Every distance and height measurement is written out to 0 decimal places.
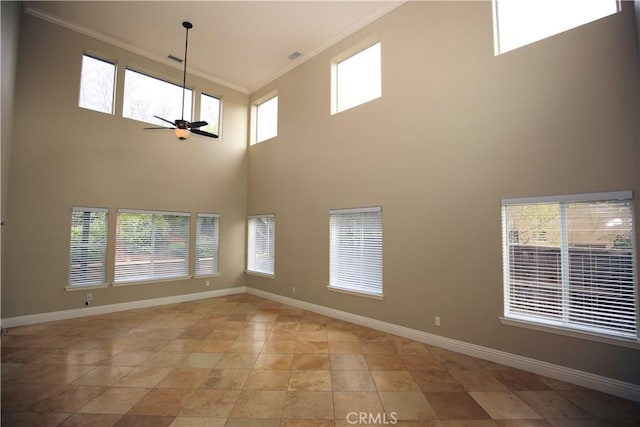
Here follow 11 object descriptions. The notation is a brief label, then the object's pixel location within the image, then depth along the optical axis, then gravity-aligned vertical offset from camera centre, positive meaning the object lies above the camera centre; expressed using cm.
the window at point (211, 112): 686 +293
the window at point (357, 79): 496 +287
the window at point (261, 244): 675 -38
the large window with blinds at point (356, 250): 474 -36
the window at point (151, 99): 586 +286
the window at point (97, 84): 538 +283
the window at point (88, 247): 510 -39
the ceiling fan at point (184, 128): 431 +160
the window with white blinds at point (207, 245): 669 -41
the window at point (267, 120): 704 +286
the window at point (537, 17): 300 +251
